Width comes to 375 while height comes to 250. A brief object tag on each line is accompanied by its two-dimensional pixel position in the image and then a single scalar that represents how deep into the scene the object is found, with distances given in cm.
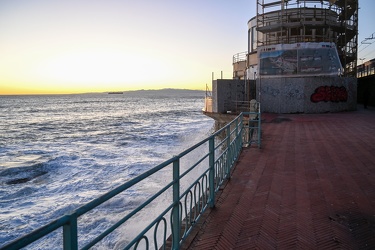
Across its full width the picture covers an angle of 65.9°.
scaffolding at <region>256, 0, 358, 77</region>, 2842
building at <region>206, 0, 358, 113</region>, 2131
